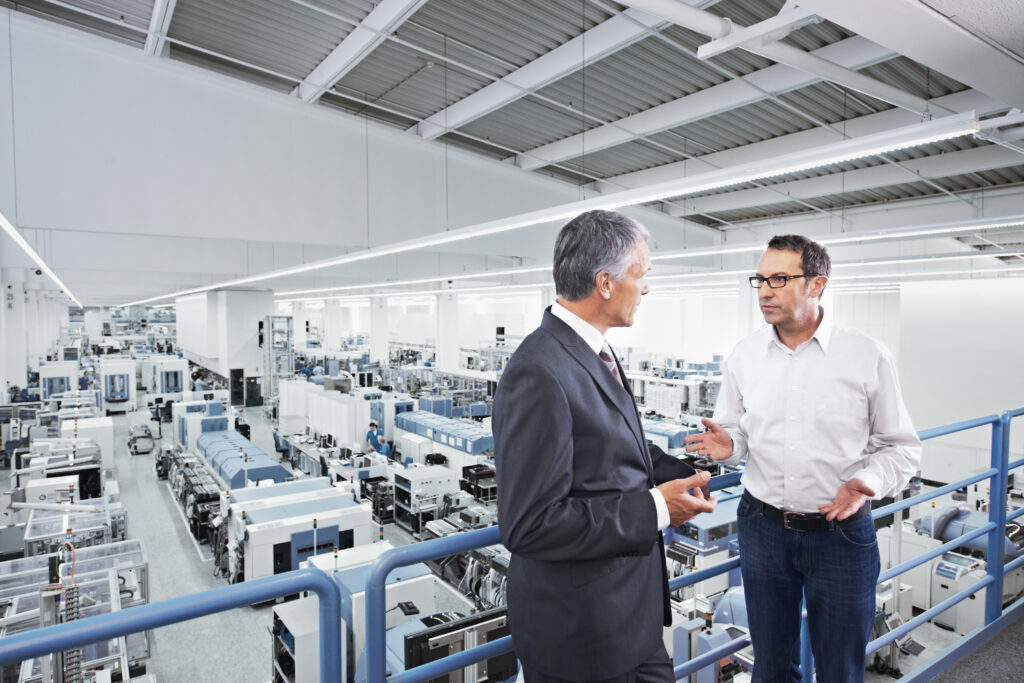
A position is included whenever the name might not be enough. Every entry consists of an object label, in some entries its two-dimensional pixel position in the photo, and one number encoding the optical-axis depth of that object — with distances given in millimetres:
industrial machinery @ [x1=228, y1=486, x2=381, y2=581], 6023
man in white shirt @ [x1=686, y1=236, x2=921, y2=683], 1488
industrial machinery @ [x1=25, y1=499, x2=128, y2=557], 5793
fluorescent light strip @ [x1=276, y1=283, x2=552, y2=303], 18545
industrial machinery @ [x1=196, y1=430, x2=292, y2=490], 8227
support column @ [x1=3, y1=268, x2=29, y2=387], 17045
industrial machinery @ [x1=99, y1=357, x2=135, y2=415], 17734
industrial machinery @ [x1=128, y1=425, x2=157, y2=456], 13664
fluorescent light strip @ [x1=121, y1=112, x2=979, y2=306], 3230
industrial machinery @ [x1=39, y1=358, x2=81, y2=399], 16922
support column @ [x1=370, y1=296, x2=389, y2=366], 23688
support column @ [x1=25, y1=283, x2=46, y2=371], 21953
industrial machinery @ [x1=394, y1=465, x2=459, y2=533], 8438
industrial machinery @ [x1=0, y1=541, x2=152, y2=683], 3879
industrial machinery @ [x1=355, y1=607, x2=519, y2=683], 3162
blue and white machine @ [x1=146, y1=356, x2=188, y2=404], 18500
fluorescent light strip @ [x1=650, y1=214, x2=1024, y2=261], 5535
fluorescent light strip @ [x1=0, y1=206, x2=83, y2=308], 4434
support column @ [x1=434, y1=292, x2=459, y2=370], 20891
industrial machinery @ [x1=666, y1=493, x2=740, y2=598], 5613
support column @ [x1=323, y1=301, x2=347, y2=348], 27859
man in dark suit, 919
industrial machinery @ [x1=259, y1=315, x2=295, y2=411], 15594
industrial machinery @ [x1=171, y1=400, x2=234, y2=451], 11562
